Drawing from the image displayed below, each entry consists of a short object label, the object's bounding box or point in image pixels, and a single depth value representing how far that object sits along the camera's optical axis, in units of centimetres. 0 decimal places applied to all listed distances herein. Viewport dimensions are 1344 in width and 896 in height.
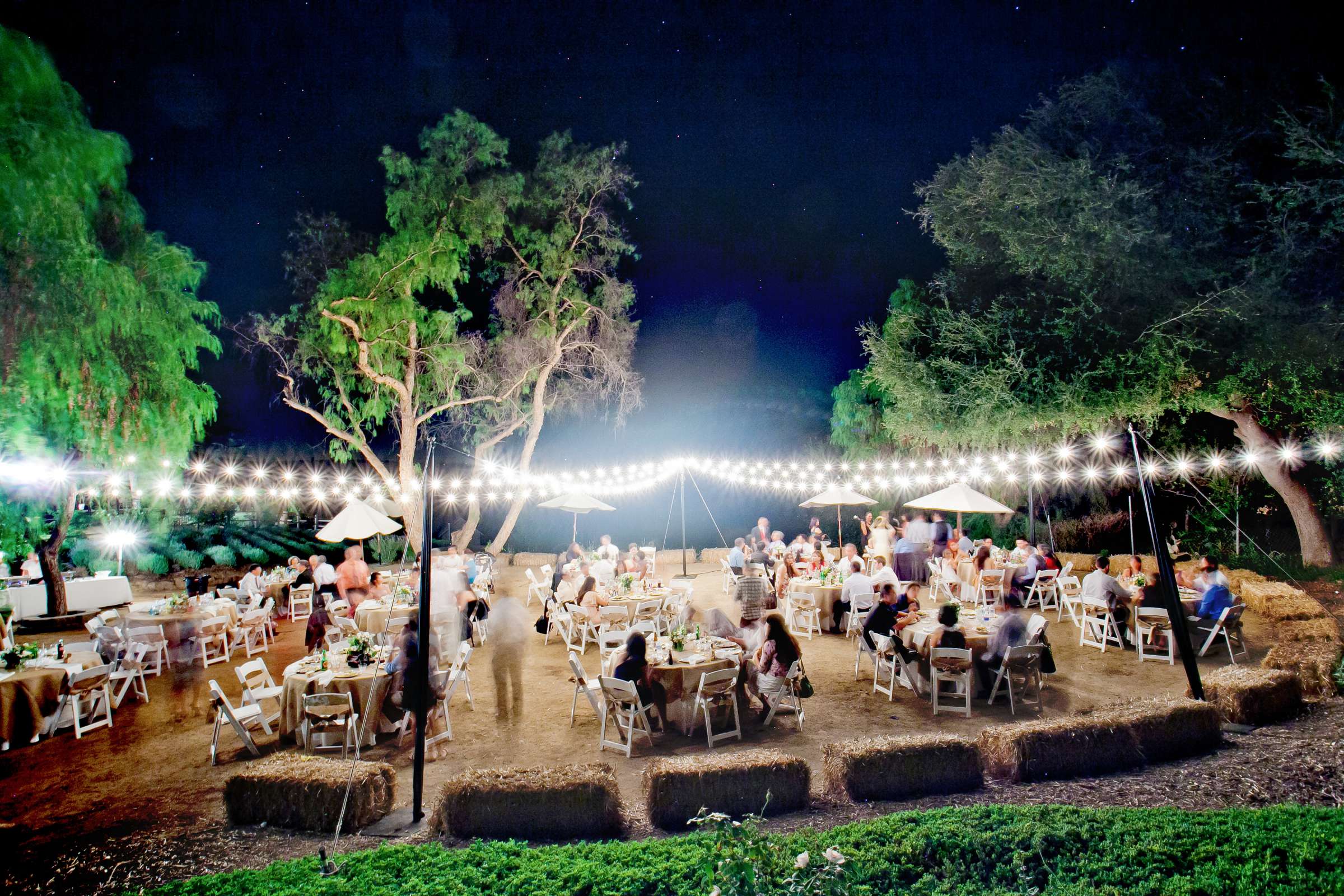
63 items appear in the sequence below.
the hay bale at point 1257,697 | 605
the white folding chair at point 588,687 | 636
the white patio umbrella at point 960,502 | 1091
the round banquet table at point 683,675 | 668
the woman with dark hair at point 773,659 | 675
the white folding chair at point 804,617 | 1077
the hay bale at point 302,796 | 469
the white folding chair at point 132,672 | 796
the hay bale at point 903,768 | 496
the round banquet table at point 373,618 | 998
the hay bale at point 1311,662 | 668
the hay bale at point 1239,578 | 1127
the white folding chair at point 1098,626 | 910
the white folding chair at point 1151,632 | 852
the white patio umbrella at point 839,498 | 1306
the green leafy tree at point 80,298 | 598
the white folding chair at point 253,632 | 988
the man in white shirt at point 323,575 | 1170
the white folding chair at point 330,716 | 605
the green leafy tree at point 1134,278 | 965
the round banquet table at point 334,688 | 652
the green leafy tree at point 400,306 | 1477
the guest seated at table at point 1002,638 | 715
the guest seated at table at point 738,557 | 1271
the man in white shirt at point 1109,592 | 912
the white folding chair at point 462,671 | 668
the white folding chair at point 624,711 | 615
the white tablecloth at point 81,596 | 1319
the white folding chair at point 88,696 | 706
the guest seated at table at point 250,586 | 1186
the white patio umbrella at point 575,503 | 1258
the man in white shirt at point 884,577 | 996
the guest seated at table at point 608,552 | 1366
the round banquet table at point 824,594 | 1077
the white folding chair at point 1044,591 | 1155
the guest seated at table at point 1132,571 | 985
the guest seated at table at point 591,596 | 981
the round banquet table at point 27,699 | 682
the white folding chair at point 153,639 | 917
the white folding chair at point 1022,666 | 683
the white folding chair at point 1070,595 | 1021
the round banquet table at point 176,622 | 942
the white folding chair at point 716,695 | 632
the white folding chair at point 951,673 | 704
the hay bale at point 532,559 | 1842
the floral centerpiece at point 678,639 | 701
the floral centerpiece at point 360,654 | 689
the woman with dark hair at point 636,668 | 640
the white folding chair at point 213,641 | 946
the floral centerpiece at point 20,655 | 714
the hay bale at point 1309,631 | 775
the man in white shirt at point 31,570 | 1419
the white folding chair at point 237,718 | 591
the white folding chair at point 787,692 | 670
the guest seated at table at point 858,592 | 984
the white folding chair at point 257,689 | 675
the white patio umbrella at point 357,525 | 998
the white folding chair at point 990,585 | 1150
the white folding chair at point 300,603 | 1175
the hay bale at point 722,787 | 469
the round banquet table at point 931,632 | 748
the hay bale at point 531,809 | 454
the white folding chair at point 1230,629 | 819
